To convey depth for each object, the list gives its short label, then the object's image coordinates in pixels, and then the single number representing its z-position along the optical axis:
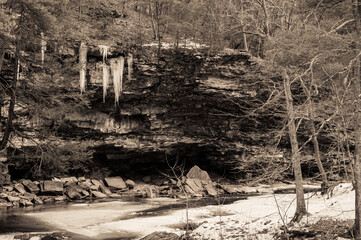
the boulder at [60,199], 21.00
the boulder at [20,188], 21.14
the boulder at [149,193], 23.09
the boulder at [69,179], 23.85
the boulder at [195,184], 23.91
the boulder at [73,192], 21.78
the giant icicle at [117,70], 23.61
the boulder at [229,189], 24.46
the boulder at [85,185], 23.84
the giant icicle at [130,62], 23.62
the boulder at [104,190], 23.84
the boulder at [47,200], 20.38
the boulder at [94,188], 23.79
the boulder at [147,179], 28.73
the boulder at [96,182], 24.61
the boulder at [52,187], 21.83
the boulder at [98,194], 22.77
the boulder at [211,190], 23.25
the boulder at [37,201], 20.03
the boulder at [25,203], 19.27
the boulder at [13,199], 19.46
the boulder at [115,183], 25.06
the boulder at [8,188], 20.88
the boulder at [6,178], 21.54
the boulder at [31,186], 21.69
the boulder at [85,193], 22.67
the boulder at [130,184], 26.18
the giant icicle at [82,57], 22.33
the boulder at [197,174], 26.41
